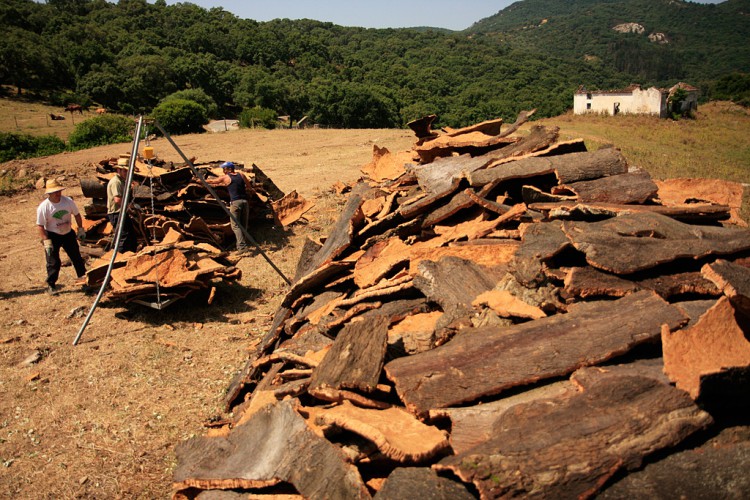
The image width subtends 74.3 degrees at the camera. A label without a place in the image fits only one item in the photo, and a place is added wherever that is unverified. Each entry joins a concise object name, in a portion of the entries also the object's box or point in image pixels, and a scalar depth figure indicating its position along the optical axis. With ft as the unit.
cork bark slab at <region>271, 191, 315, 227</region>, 31.74
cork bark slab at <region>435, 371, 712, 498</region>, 7.08
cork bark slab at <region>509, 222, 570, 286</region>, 11.63
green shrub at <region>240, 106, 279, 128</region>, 103.09
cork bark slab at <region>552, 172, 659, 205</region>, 15.16
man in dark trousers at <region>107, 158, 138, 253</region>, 25.61
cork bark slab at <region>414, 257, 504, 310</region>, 12.35
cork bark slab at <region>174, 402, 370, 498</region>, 8.13
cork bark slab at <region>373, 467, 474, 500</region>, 7.27
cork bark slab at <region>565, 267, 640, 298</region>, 10.75
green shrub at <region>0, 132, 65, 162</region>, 63.41
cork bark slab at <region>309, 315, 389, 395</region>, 9.84
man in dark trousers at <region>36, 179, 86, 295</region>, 22.76
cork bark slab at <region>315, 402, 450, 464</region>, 8.02
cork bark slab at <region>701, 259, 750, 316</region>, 10.31
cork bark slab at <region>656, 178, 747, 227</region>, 16.53
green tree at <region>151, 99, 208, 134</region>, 90.12
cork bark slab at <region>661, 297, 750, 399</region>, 8.45
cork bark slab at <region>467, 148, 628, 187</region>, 15.91
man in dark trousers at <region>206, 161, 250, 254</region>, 29.19
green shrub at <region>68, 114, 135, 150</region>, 74.33
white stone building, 153.79
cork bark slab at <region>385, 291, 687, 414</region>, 9.21
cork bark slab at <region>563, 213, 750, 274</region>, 11.03
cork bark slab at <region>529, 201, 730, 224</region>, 13.56
